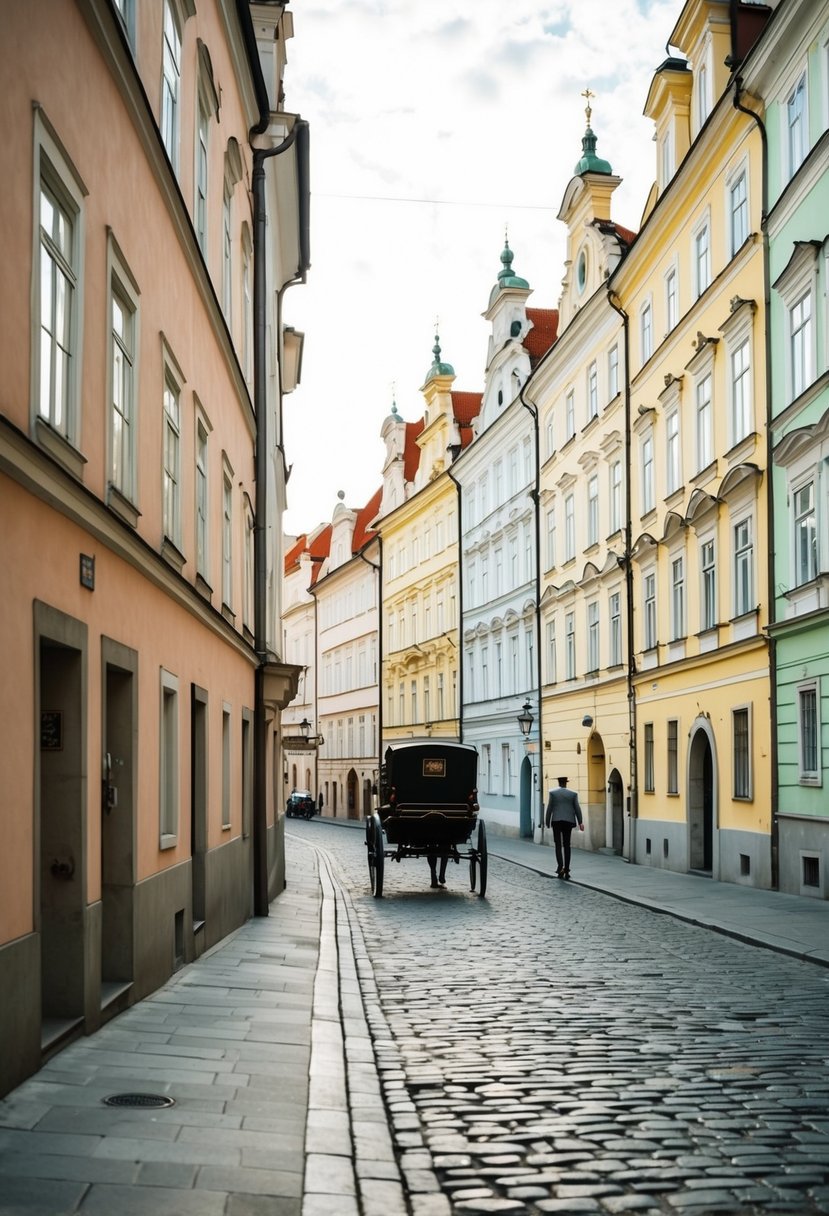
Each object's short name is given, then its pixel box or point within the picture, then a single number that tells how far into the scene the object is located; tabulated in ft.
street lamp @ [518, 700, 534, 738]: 137.80
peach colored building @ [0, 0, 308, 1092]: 23.63
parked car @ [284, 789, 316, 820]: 261.03
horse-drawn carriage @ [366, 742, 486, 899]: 72.74
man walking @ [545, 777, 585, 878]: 83.20
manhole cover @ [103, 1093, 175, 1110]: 22.87
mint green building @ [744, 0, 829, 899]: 71.36
